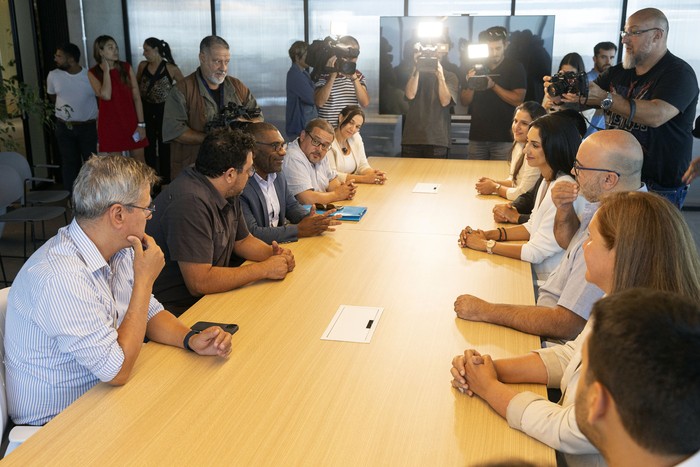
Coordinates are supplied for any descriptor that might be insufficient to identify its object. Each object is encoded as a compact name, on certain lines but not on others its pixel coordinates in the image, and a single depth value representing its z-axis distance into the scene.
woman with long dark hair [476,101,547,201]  4.13
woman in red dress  6.58
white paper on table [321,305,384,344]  2.05
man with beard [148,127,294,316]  2.48
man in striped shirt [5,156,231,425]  1.70
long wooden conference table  1.44
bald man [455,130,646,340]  2.06
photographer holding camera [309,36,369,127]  5.48
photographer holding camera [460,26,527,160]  5.87
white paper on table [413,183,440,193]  4.45
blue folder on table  3.64
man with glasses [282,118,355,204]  4.12
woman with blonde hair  1.49
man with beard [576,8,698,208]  3.43
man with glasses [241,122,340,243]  3.24
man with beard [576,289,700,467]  0.90
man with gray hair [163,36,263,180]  4.60
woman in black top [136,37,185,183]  7.09
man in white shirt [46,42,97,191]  6.59
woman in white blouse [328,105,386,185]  4.79
